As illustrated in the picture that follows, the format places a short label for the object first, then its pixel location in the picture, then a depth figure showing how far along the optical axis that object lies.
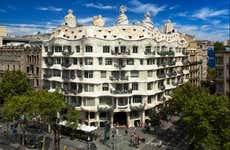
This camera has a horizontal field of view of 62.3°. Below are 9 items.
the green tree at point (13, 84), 45.99
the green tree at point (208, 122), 24.64
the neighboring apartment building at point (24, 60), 50.15
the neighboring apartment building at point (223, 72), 33.46
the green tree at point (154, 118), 41.07
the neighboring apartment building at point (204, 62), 75.71
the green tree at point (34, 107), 31.90
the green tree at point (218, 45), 70.10
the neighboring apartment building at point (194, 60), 64.24
